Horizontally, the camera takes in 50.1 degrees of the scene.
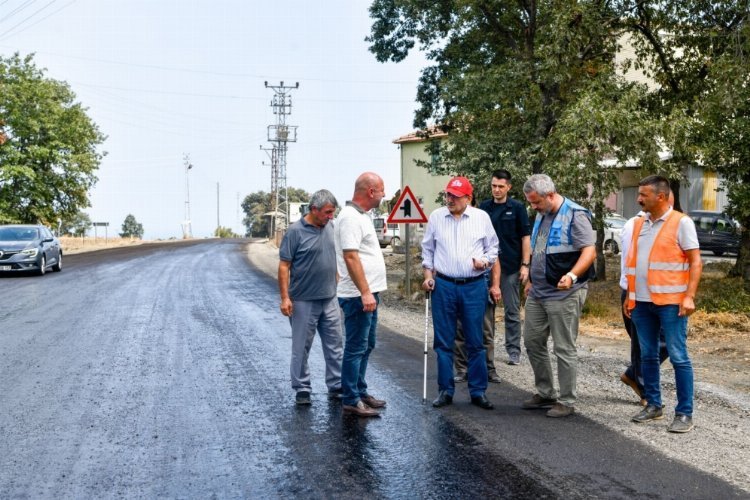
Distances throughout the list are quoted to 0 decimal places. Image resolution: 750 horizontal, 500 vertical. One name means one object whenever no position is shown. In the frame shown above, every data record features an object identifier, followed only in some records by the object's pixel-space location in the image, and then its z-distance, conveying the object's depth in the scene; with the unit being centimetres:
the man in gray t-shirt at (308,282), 685
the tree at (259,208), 11312
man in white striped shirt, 693
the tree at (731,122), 1362
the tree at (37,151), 4434
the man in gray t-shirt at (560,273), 666
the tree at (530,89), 1391
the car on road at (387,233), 4306
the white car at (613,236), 3022
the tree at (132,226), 12400
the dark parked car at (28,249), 2203
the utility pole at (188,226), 8894
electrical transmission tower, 6575
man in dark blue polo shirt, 853
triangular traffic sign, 1585
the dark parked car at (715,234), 2781
